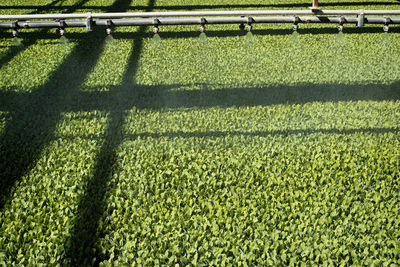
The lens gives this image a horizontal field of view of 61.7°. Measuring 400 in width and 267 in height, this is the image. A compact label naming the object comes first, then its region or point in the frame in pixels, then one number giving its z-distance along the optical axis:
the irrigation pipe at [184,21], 3.64
